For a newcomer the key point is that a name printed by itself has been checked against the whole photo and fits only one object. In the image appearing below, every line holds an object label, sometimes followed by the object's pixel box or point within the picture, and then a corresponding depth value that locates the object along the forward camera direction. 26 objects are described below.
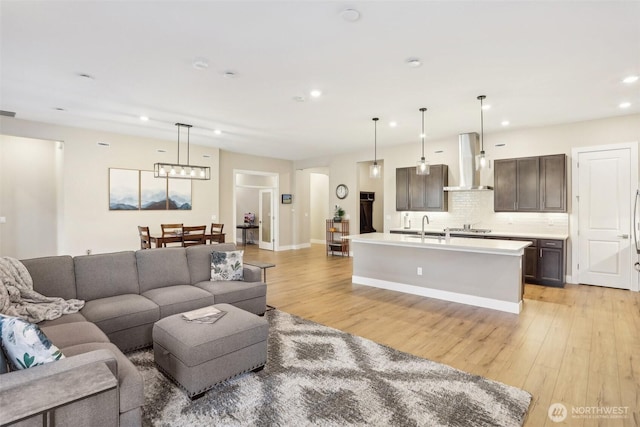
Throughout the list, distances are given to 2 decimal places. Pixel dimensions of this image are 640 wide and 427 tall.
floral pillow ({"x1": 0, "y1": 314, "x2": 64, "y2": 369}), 1.59
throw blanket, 2.53
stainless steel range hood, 6.21
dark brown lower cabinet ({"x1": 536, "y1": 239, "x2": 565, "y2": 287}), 5.42
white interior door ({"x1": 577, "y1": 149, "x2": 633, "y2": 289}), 5.30
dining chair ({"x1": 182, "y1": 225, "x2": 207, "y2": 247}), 6.17
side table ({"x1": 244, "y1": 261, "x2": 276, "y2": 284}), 4.20
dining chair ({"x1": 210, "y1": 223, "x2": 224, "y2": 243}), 6.58
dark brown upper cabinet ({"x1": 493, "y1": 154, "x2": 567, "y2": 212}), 5.67
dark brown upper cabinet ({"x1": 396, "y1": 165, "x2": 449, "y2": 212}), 7.00
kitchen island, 4.20
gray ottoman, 2.30
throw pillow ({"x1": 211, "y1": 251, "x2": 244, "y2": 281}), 3.99
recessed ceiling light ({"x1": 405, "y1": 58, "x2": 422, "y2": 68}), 3.31
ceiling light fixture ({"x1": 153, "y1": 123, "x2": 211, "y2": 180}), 5.59
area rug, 2.10
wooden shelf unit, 9.02
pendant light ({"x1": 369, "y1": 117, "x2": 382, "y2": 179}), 5.30
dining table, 5.87
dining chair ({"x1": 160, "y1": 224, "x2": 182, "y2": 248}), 5.98
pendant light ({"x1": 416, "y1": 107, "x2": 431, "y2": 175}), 4.89
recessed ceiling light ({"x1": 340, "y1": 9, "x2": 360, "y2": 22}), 2.47
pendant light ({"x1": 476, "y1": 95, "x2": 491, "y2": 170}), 4.44
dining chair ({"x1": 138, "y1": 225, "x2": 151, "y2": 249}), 5.98
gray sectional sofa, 1.86
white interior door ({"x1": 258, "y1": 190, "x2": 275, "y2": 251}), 10.51
